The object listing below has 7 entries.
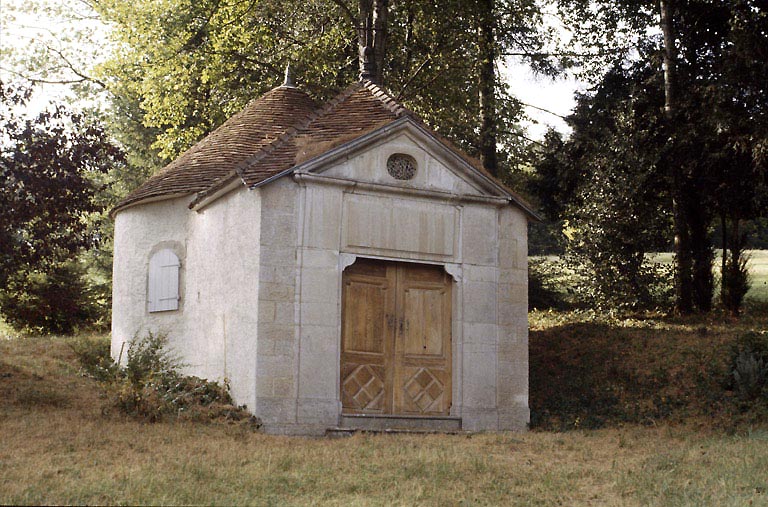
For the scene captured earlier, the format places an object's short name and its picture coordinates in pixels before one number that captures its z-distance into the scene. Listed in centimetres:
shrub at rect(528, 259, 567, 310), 2800
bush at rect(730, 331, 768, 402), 1788
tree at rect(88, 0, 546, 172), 2595
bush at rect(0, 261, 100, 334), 2794
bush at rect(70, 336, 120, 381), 1661
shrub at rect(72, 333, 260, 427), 1531
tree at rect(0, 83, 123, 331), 1733
